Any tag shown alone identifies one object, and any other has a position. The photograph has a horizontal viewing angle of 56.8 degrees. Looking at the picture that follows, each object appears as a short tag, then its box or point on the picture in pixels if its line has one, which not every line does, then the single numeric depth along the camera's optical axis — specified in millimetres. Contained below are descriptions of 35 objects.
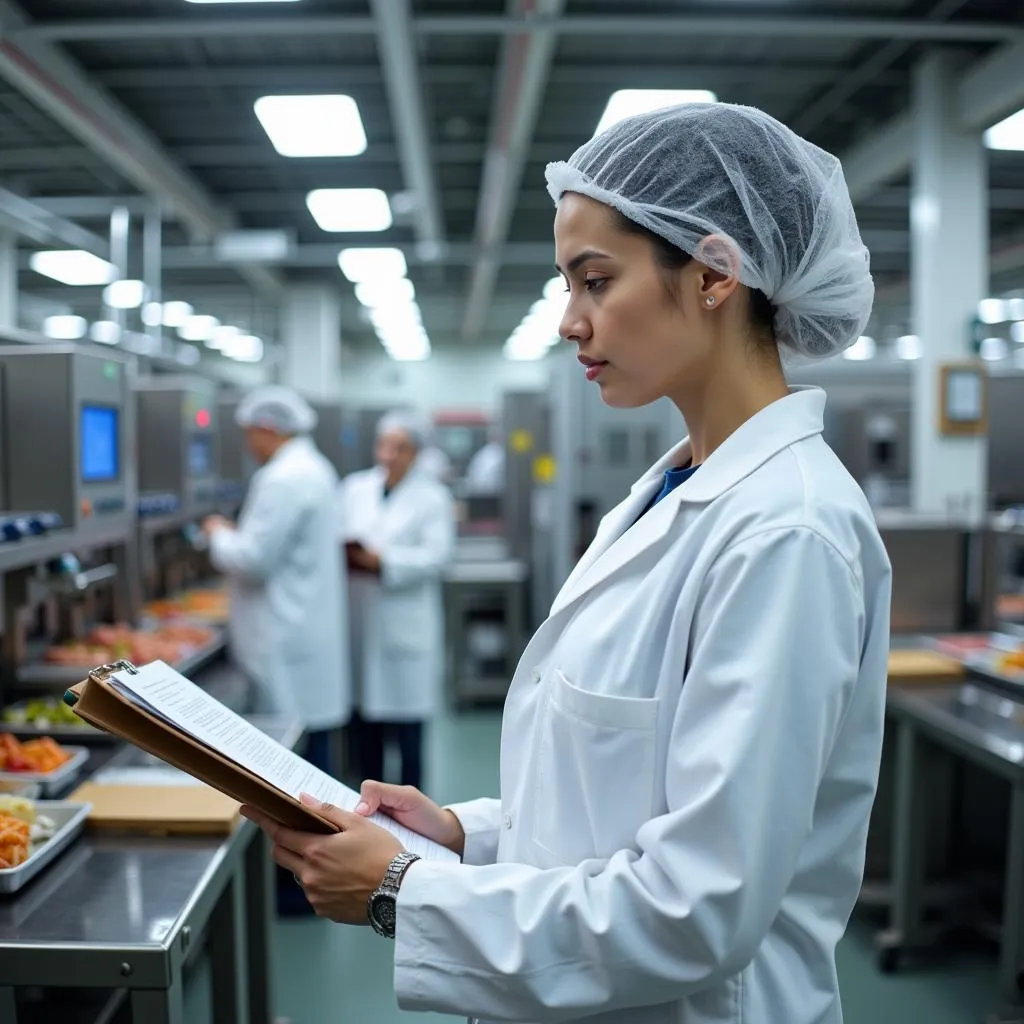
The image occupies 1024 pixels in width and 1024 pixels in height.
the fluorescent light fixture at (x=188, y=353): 12508
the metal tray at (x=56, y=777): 1744
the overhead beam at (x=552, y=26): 3523
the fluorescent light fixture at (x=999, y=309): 8702
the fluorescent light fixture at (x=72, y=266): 7674
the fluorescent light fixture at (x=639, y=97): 3982
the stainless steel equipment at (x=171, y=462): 3336
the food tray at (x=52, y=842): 1382
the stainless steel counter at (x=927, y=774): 2209
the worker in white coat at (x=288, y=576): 3238
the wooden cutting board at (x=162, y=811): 1646
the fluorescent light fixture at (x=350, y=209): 5637
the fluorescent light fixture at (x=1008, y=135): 4172
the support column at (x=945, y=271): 4371
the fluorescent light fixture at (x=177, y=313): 10836
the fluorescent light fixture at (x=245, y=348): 13227
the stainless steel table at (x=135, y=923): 1250
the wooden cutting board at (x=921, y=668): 2748
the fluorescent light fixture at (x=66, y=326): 11697
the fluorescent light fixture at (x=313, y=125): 4215
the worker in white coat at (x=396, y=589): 3729
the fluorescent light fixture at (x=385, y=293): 8688
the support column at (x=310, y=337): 9352
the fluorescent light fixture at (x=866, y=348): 10525
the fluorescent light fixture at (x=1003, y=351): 11834
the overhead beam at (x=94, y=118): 3908
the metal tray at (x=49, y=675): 2338
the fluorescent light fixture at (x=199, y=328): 11912
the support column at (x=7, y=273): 7039
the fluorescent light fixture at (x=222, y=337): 12656
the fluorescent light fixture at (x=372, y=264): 7301
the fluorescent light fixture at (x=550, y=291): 9508
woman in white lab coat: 792
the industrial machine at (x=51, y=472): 2170
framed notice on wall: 4262
